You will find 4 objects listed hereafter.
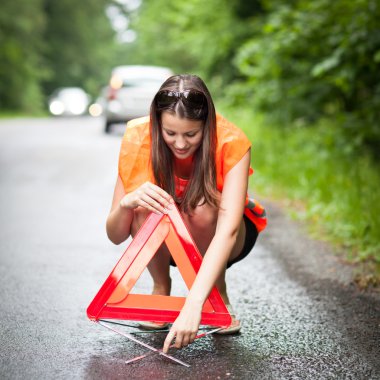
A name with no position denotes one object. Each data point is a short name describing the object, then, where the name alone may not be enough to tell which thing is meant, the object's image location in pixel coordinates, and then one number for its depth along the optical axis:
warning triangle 2.62
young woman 2.62
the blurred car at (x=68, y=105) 29.78
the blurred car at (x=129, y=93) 14.76
